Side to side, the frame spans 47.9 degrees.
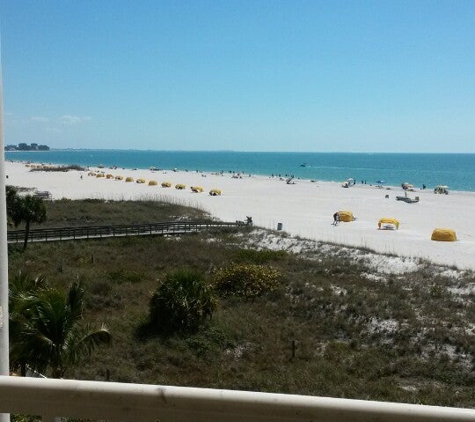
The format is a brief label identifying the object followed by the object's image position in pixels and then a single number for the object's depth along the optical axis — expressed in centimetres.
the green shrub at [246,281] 2242
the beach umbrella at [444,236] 3741
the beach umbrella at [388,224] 4344
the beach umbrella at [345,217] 4797
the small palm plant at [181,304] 1831
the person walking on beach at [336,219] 4636
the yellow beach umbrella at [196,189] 7702
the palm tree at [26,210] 2920
